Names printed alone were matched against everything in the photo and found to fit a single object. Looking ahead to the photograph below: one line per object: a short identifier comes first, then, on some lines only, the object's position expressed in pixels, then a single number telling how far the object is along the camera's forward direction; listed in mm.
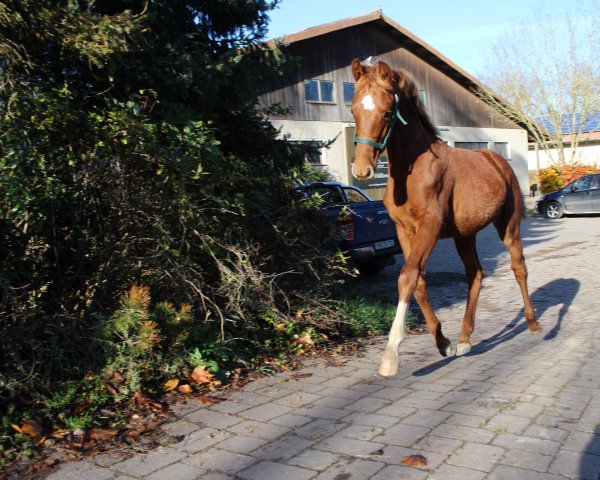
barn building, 23766
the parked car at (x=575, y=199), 22109
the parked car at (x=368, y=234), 9523
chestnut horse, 4207
